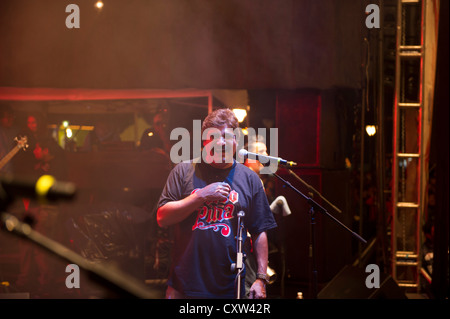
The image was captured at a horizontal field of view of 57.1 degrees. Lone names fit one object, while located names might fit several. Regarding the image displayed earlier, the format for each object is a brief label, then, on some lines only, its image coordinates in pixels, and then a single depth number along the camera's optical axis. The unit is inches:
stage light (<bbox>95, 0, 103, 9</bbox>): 191.1
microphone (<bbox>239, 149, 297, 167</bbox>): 121.2
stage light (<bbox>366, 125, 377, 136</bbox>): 399.3
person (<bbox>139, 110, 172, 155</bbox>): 226.1
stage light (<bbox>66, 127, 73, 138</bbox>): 234.5
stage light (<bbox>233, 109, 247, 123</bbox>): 284.6
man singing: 104.9
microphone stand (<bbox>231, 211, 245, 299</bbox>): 98.8
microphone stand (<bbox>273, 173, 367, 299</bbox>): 134.9
